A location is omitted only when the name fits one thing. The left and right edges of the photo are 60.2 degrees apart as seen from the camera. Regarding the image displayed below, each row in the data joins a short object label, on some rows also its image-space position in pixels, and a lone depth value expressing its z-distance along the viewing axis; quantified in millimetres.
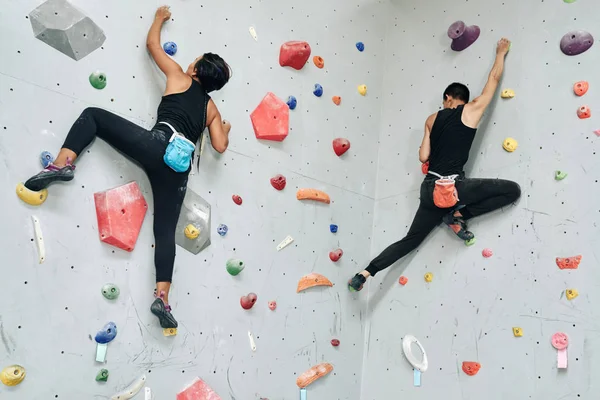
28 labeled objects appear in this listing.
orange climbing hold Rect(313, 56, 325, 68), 3047
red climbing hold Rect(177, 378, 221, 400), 2268
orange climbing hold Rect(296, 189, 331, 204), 2877
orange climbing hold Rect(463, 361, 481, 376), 2625
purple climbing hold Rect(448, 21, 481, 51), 2984
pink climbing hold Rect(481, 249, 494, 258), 2691
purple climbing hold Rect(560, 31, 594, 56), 2541
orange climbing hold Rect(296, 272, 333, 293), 2836
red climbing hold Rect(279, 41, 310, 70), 2830
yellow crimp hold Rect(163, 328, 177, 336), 2219
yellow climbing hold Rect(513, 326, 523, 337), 2521
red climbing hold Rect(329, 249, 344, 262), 2998
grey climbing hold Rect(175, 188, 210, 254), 2314
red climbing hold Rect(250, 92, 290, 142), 2688
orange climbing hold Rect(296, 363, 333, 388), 2765
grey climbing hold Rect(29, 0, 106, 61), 1955
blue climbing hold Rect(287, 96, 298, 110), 2857
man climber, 2668
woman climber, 2027
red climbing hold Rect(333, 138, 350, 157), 3088
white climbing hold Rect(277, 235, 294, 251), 2758
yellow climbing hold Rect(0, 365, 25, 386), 1755
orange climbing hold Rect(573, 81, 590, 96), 2525
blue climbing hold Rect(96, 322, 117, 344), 1998
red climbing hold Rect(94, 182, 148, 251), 2055
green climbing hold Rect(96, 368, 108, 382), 1991
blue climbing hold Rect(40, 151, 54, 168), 1908
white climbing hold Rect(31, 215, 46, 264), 1879
